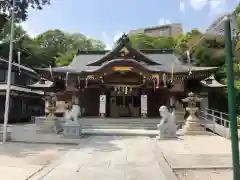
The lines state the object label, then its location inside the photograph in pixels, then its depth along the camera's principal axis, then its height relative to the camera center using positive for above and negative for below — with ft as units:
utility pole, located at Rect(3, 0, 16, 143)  26.25 +6.30
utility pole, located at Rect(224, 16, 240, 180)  7.81 +0.11
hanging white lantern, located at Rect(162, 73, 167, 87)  43.63 +5.80
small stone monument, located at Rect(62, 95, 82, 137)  28.86 -3.47
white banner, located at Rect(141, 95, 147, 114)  43.31 -0.31
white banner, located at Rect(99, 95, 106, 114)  44.47 -0.56
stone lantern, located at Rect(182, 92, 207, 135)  32.19 -3.62
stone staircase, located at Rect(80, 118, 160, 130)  38.44 -4.39
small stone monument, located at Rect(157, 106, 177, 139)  28.59 -3.61
